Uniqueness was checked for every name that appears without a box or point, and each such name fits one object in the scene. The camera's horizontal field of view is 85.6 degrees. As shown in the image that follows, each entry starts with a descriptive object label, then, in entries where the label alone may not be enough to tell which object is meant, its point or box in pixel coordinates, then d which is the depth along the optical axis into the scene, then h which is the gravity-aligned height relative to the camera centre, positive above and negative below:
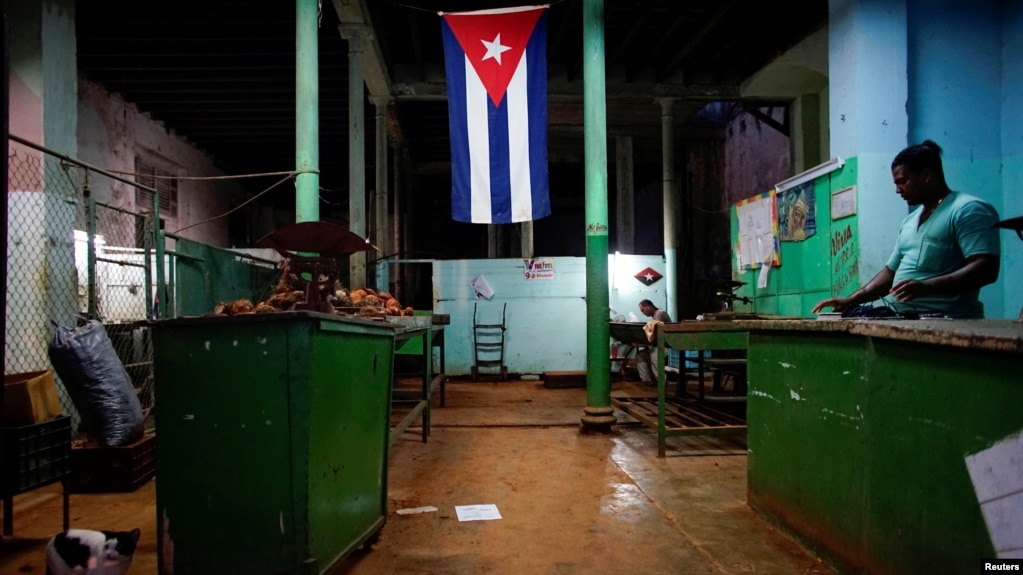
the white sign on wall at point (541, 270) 10.40 +0.34
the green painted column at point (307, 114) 5.21 +1.72
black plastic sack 3.72 -0.60
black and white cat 2.12 -1.02
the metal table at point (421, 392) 4.11 -0.99
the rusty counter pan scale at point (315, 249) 3.37 +0.27
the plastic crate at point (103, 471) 3.81 -1.23
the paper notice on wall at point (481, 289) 10.40 +0.00
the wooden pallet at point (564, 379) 9.11 -1.50
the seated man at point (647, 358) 8.46 -1.19
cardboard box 3.08 -0.61
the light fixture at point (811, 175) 5.45 +1.17
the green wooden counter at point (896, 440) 1.64 -0.58
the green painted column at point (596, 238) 5.46 +0.49
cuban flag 5.45 +1.79
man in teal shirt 2.75 +0.20
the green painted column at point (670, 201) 10.83 +1.79
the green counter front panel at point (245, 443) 2.02 -0.57
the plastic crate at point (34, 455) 2.74 -0.85
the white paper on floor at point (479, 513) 3.24 -1.34
